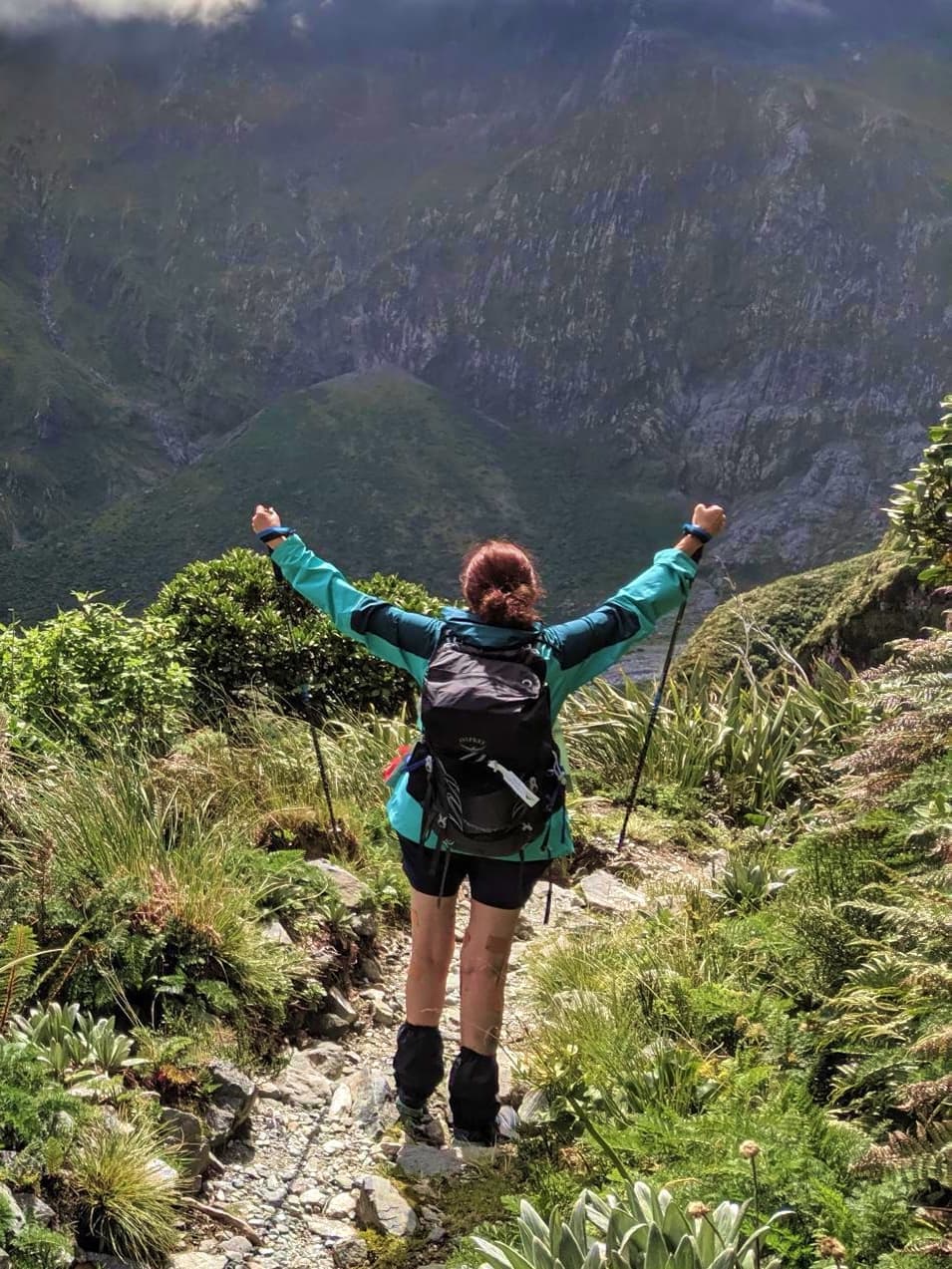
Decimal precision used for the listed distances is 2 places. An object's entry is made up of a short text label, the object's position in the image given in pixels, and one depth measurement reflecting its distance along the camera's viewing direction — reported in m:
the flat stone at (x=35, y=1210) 2.63
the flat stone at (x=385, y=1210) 3.19
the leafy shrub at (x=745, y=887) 4.91
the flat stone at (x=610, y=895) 5.83
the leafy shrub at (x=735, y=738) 7.46
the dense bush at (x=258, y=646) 8.80
